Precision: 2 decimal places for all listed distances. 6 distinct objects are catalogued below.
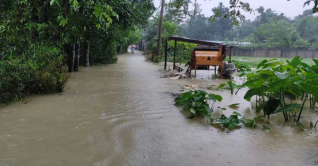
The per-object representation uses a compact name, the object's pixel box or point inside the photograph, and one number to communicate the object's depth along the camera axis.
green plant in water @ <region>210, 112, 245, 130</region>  4.24
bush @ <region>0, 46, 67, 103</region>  5.14
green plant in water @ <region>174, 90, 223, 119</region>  4.82
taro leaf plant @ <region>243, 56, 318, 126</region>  4.15
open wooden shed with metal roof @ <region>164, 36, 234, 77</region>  10.41
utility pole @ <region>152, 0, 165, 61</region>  21.35
